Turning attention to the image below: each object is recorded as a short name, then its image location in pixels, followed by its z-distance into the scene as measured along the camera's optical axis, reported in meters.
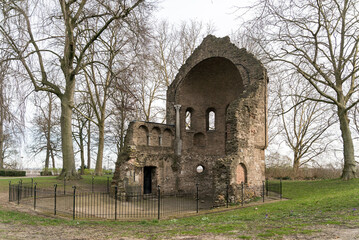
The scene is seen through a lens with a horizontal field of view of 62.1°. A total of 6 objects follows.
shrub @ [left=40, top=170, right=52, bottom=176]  36.06
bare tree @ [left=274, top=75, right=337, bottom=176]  32.22
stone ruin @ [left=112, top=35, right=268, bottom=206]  16.50
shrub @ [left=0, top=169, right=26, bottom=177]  32.22
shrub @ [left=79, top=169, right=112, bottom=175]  33.53
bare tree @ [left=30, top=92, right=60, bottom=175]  36.94
